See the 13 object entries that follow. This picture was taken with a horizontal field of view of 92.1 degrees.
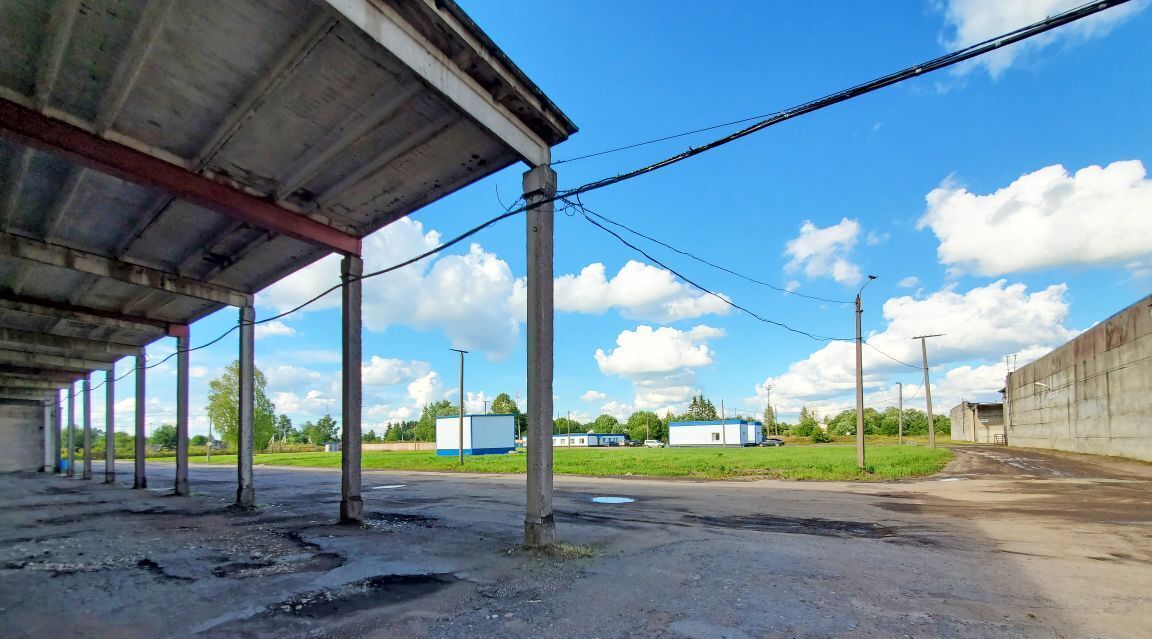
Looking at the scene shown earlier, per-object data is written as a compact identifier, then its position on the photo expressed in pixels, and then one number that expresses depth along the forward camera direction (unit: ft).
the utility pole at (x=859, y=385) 65.26
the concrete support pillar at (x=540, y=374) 24.59
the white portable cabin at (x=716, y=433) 206.39
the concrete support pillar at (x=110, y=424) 76.79
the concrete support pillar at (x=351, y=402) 33.60
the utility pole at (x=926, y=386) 112.98
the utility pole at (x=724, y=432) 206.73
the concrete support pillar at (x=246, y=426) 44.88
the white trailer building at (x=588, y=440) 302.45
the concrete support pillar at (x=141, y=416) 65.98
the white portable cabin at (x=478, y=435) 150.61
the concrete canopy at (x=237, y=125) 19.43
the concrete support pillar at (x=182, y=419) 55.36
